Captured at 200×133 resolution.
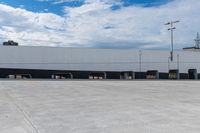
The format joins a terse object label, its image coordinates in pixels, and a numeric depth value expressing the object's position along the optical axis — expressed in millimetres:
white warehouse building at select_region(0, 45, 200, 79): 24261
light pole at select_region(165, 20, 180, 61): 28840
